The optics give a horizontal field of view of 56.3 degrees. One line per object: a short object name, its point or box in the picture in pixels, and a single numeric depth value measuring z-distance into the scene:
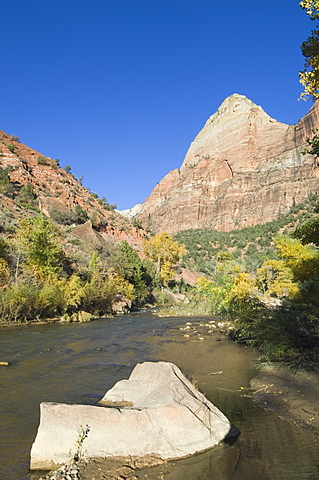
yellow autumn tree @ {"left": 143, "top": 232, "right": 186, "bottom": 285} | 44.41
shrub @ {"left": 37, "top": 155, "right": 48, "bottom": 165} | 58.75
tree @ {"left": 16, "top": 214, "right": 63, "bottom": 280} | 21.41
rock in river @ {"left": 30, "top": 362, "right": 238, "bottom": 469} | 3.70
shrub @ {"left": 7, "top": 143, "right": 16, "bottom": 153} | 55.50
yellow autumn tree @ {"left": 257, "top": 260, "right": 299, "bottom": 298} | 23.38
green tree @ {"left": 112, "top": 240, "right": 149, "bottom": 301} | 31.61
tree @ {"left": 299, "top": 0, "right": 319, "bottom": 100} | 7.88
